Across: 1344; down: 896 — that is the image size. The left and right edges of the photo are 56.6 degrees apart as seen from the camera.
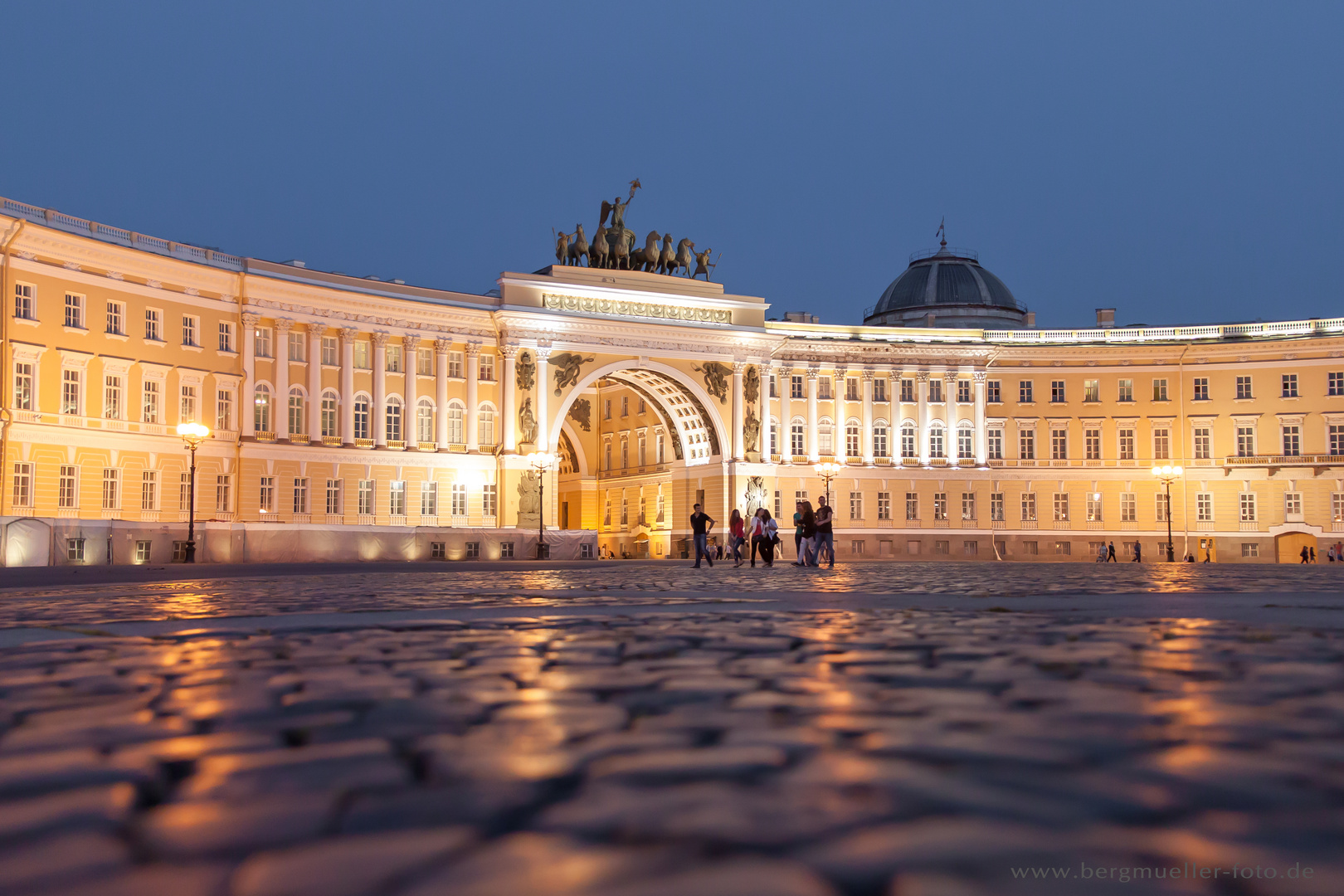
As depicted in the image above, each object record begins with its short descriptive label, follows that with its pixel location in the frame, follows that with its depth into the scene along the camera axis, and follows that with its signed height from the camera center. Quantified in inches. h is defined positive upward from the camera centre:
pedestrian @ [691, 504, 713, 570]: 1278.3 +3.8
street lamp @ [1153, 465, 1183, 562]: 2338.8 +93.8
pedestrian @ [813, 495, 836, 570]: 1200.2 -2.2
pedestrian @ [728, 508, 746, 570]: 1305.4 -2.9
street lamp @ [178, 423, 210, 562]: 1549.0 +128.4
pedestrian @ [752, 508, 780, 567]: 1293.1 -6.0
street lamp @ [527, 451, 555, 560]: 2334.5 +128.0
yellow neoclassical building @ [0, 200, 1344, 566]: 1907.0 +224.4
